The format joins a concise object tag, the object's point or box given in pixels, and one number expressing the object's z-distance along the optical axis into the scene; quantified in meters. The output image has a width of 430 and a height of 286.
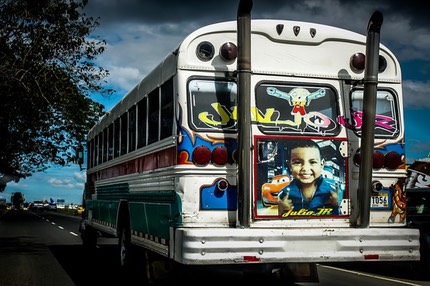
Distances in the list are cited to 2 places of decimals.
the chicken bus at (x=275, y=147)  6.32
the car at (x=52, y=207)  85.42
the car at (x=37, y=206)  91.64
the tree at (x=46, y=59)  15.92
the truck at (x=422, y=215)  10.08
